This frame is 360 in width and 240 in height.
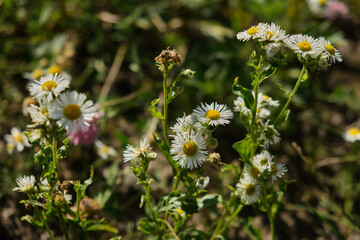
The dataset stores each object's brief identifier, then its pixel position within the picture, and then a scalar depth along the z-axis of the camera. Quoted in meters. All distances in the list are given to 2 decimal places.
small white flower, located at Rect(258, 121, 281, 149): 0.58
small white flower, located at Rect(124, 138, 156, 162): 0.57
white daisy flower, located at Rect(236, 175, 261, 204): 0.59
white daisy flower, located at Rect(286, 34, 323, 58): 0.57
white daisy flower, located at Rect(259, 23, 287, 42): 0.57
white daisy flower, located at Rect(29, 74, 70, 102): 0.57
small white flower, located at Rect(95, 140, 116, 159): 0.70
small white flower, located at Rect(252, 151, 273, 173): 0.58
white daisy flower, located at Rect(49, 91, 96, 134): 0.56
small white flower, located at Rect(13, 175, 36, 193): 0.58
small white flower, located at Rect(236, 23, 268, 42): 0.57
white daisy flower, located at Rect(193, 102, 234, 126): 0.58
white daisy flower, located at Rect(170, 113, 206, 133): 0.57
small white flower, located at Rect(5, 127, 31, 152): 0.67
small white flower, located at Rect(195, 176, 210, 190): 0.58
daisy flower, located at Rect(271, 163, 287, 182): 0.60
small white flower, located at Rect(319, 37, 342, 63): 0.57
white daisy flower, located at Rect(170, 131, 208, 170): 0.57
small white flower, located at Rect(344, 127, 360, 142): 0.71
